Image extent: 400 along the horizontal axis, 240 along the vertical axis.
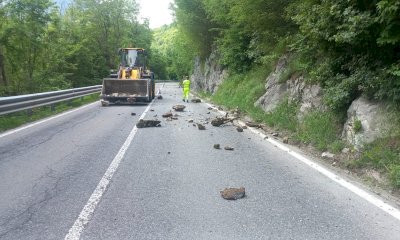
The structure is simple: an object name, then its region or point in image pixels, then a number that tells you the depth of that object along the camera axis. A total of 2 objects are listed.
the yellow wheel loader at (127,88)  19.62
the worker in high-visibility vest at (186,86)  22.53
